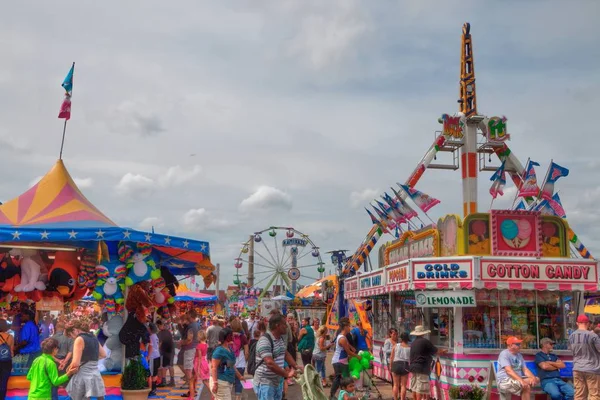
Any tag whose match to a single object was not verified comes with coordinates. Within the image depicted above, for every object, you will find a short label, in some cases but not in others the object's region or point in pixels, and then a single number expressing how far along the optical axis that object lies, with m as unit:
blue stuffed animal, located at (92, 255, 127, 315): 10.01
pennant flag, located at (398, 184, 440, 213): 15.66
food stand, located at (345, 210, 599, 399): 11.19
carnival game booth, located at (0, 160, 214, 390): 9.71
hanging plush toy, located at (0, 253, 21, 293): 11.25
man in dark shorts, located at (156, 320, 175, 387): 12.82
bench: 10.20
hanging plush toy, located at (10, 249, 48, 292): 11.30
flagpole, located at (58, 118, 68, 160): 12.81
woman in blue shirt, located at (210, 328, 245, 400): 7.42
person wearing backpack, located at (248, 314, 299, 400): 6.45
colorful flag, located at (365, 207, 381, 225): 19.00
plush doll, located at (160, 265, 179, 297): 14.09
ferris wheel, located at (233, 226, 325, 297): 46.44
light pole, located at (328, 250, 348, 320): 23.25
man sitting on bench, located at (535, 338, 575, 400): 9.94
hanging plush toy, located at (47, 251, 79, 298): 11.56
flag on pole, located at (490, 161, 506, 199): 17.00
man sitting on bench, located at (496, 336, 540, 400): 9.49
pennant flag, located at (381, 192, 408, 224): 16.88
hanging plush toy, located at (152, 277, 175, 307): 12.34
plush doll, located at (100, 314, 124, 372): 9.92
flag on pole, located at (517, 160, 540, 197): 15.16
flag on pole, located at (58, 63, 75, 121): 13.15
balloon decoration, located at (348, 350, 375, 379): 10.02
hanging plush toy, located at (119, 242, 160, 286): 10.04
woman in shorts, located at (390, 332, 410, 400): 10.95
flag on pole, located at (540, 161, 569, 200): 15.10
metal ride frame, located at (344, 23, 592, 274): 18.98
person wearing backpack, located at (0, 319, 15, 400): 8.71
